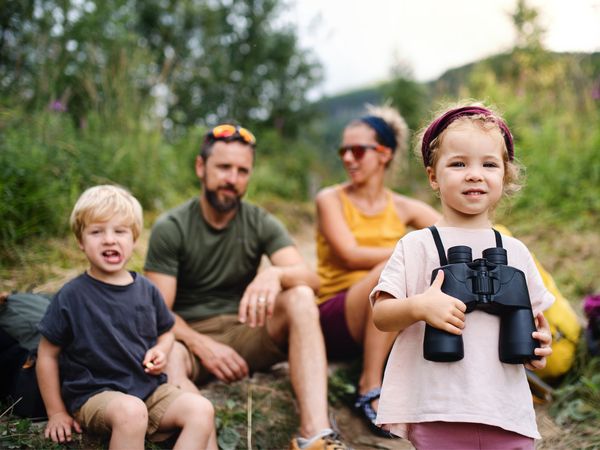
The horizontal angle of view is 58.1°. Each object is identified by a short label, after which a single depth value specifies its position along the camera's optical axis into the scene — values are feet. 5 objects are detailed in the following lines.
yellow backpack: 9.85
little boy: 6.59
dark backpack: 7.20
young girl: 4.78
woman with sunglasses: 10.21
